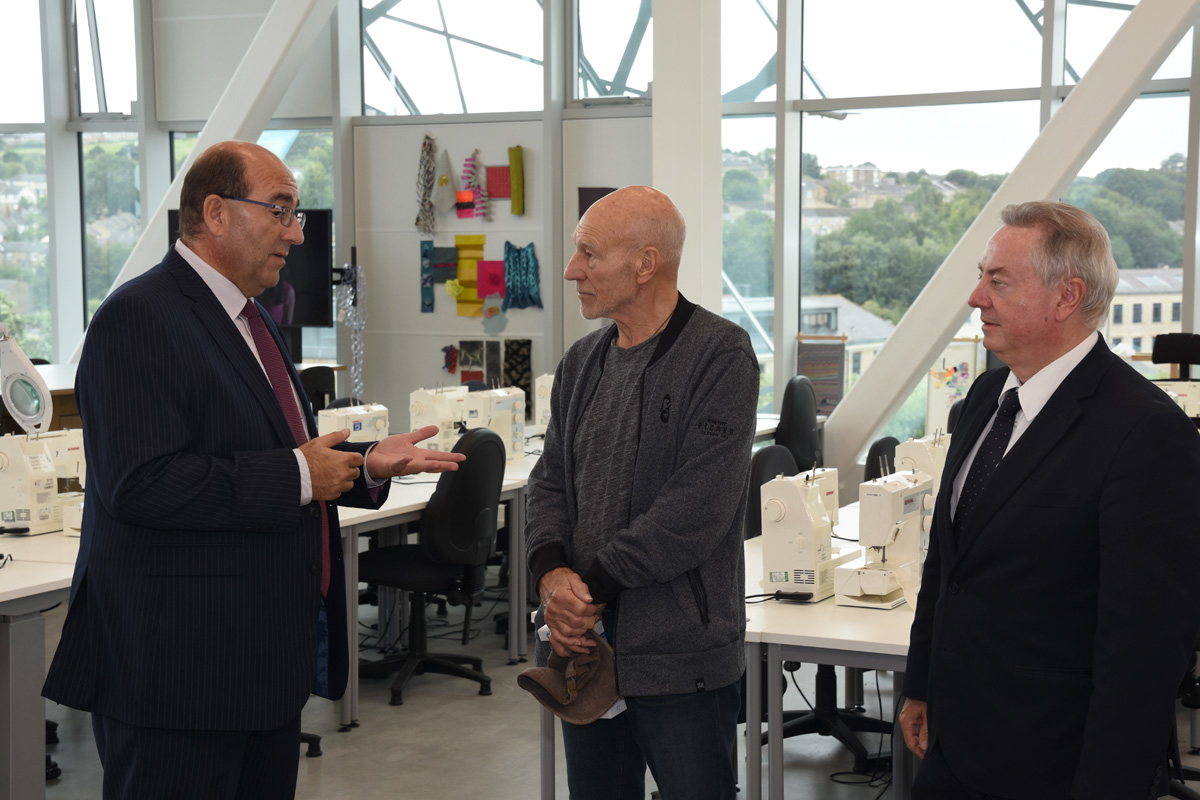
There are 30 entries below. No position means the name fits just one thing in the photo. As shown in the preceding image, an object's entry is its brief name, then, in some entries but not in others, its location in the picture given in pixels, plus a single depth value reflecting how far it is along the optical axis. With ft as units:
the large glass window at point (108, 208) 31.99
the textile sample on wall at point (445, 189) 28.50
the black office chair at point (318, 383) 23.76
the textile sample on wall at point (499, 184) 28.04
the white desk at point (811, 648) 9.15
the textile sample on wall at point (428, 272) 28.76
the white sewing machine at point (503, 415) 19.19
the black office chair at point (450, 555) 15.14
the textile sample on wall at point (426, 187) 28.45
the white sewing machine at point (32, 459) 12.42
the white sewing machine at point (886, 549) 10.14
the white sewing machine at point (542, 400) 20.83
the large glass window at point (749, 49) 26.35
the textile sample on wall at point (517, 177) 27.71
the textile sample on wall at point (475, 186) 28.19
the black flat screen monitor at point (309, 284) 27.84
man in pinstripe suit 6.04
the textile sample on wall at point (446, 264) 28.63
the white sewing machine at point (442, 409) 18.99
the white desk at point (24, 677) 10.25
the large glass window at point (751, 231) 26.84
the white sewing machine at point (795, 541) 10.27
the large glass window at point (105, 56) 31.37
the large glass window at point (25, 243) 32.32
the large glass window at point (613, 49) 27.20
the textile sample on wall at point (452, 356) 28.84
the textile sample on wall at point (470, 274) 28.45
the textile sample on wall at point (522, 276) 27.84
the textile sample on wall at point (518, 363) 28.19
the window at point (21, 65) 31.89
